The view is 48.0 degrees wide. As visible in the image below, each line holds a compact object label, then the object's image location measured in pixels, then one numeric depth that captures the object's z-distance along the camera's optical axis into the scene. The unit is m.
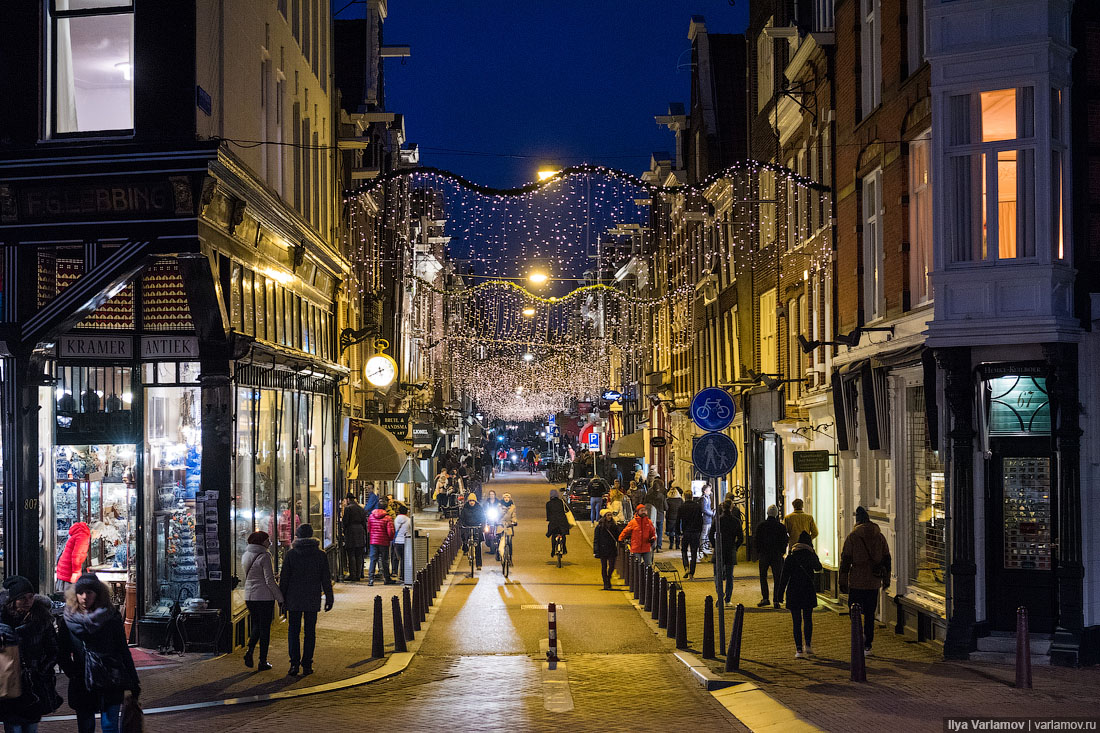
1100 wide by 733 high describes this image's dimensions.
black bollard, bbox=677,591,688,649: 16.67
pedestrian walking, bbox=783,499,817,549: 20.78
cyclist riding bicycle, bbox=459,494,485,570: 28.16
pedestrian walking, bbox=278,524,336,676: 14.95
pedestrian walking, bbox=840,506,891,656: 15.40
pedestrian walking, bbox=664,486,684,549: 31.17
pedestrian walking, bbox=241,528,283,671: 15.20
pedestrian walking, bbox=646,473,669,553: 34.16
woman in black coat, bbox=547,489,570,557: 29.44
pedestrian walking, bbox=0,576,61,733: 9.00
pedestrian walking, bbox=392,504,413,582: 25.48
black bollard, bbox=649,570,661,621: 19.39
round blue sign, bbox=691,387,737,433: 16.31
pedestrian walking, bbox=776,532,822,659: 15.35
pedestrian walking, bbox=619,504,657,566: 24.41
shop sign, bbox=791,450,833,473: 21.67
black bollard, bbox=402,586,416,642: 17.45
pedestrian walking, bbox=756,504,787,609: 20.98
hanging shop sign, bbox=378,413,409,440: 33.75
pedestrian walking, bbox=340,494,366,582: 25.31
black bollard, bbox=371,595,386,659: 15.92
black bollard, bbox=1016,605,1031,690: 12.16
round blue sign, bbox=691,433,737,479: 15.29
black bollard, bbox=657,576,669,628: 18.64
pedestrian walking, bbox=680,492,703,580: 25.77
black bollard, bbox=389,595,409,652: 16.36
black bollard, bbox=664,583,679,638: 17.56
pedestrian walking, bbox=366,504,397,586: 25.38
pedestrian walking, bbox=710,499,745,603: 22.44
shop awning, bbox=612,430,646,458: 48.59
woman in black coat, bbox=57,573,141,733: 9.41
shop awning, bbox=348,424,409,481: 29.53
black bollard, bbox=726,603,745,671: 14.24
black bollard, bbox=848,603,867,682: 13.41
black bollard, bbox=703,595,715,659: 15.04
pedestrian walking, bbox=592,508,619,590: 24.86
